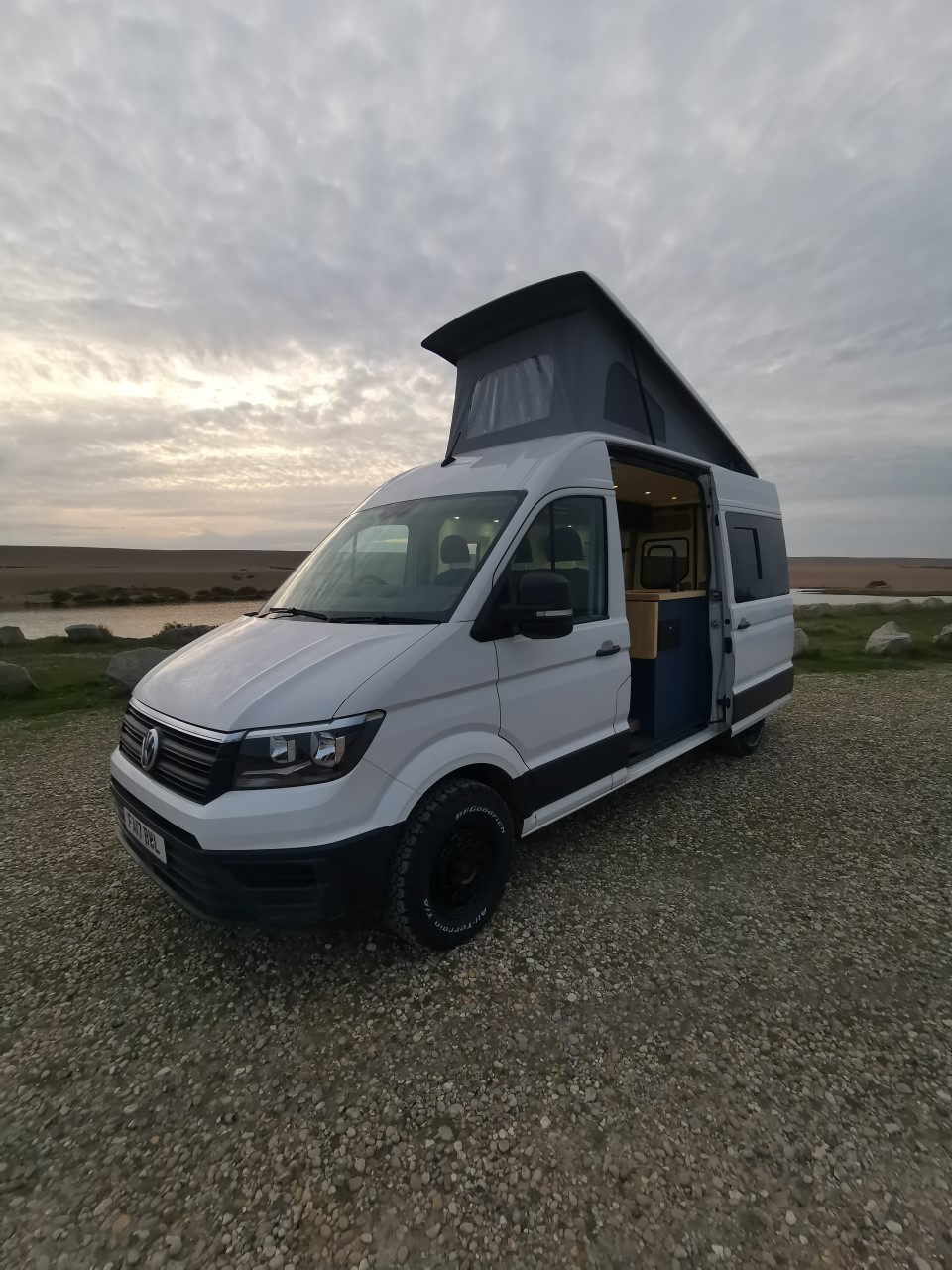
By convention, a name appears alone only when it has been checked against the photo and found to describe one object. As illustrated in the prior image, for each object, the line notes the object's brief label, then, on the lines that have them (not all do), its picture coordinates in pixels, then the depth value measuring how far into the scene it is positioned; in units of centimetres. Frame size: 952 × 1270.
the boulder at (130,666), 845
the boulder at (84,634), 1323
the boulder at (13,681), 820
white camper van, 234
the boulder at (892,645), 1112
